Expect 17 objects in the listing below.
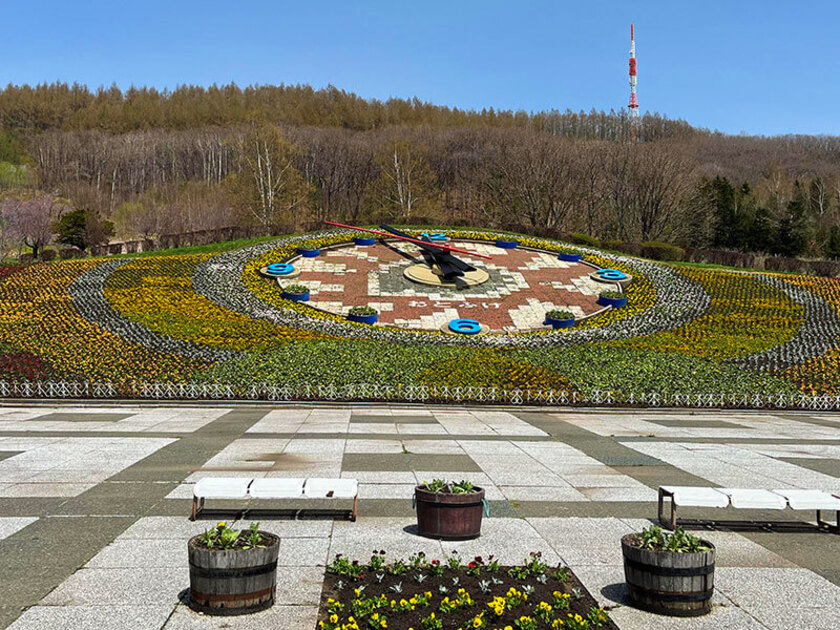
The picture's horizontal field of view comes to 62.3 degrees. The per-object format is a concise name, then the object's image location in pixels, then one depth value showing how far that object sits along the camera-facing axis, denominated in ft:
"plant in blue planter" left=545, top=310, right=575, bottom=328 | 131.82
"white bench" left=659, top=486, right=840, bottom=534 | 33.68
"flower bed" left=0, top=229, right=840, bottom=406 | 88.17
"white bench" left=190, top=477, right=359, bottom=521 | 32.83
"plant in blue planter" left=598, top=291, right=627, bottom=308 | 143.33
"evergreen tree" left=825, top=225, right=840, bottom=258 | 274.77
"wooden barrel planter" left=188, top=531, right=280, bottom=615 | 24.23
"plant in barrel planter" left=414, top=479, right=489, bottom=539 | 32.55
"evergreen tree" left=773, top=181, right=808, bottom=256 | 277.23
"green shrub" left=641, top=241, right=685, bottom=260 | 195.21
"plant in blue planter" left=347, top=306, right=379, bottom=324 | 128.50
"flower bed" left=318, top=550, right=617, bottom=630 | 23.80
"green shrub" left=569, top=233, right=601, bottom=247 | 200.44
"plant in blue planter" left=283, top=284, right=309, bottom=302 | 138.62
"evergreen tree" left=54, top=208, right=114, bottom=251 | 248.52
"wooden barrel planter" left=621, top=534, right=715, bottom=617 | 25.23
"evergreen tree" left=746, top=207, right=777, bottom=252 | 287.85
